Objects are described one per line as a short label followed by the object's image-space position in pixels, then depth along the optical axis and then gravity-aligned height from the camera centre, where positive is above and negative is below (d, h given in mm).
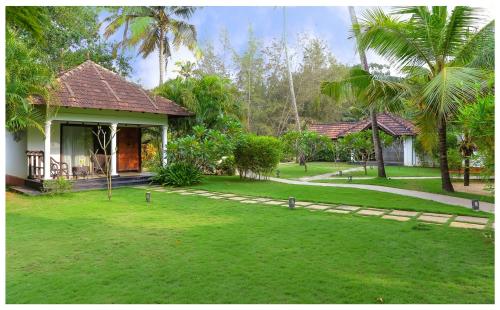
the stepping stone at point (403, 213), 7730 -1215
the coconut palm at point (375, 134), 14789 +674
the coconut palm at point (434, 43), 8477 +2618
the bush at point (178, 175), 13219 -768
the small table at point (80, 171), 13422 -634
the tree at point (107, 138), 15136 +540
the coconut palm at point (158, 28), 20359 +6532
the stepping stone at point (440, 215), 7480 -1213
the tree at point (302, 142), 19234 +494
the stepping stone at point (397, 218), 7230 -1231
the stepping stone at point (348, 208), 8371 -1205
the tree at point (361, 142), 18031 +430
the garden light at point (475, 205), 8047 -1091
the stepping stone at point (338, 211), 8039 -1219
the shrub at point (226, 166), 15184 -592
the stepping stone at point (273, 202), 9344 -1204
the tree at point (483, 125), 4535 +306
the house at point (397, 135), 24547 +1030
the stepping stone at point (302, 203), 9128 -1201
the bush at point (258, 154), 14234 -80
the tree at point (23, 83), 9781 +1795
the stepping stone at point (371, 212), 7781 -1218
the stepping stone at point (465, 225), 6514 -1240
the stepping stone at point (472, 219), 6980 -1226
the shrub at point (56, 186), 11023 -936
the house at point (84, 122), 12466 +1042
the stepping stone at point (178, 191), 11884 -1166
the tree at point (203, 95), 15594 +2254
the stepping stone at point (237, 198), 10300 -1196
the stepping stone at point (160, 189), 12203 -1161
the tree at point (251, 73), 34125 +6892
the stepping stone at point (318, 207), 8562 -1211
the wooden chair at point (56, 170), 12398 -553
